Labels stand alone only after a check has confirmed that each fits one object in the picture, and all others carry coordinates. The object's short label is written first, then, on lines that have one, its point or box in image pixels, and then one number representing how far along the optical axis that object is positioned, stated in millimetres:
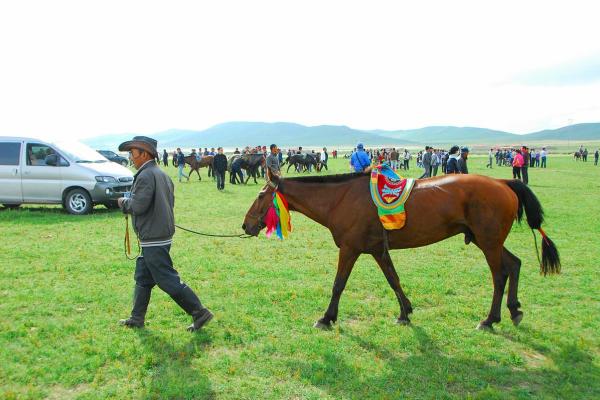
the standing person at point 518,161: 21286
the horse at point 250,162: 25266
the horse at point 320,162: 34862
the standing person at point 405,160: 40562
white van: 13352
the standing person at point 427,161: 24859
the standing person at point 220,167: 21250
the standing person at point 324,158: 36791
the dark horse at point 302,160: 34062
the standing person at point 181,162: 26141
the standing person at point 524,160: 21244
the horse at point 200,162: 28219
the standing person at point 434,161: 28695
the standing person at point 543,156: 41250
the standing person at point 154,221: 5078
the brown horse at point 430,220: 5426
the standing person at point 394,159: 38594
